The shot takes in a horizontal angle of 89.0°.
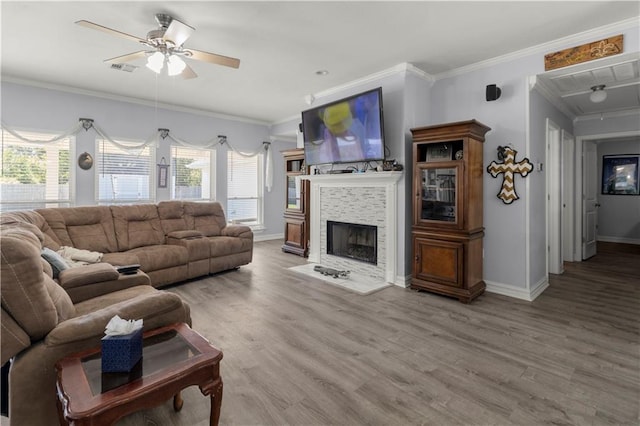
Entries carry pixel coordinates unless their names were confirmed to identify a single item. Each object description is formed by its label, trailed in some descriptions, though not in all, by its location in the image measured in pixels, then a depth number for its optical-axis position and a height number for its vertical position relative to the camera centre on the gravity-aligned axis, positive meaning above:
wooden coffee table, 1.19 -0.69
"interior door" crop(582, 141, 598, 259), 5.76 +0.23
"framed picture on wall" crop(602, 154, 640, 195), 6.93 +0.80
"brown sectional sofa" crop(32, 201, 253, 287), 3.86 -0.32
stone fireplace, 4.32 -0.07
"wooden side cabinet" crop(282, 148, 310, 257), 6.11 +0.13
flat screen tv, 4.15 +1.14
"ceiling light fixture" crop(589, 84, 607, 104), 3.86 +1.38
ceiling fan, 2.75 +1.51
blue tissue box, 1.37 -0.60
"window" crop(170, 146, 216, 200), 6.36 +0.78
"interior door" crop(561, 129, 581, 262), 5.35 +0.22
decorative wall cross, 3.67 +0.48
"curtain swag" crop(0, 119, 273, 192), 4.86 +1.32
